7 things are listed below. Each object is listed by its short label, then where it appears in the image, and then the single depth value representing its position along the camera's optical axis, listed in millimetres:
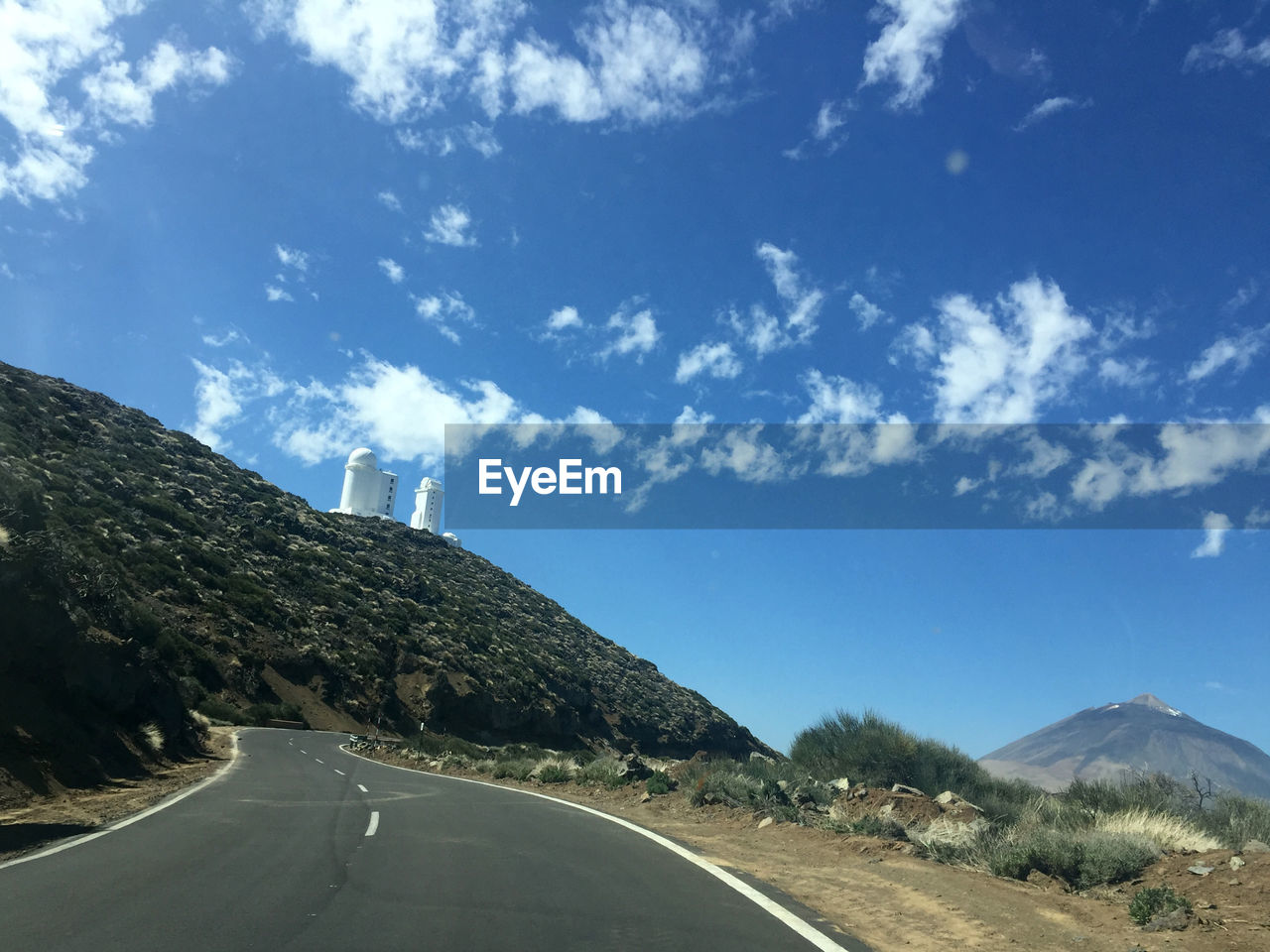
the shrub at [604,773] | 19719
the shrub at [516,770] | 23500
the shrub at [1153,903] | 6812
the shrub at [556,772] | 22094
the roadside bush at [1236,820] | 9664
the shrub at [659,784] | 17500
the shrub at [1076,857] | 8070
